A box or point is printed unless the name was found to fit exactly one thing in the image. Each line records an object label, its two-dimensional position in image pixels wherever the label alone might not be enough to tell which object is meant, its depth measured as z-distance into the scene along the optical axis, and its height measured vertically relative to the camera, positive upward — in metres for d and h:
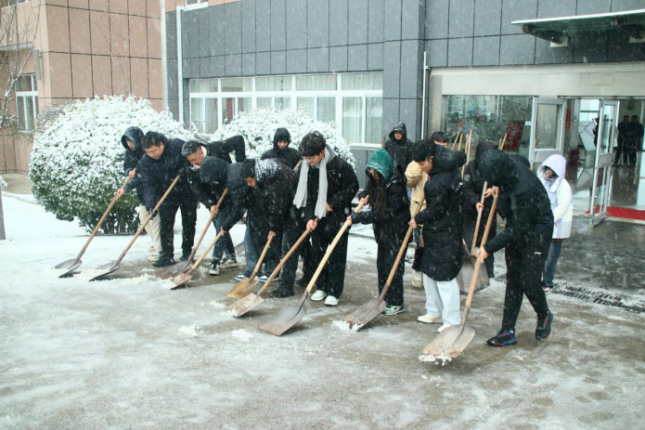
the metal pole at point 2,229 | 9.48 -1.62
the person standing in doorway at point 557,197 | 6.12 -0.65
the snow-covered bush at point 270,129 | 10.33 +0.04
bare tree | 18.61 +3.48
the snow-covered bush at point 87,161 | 9.09 -0.49
